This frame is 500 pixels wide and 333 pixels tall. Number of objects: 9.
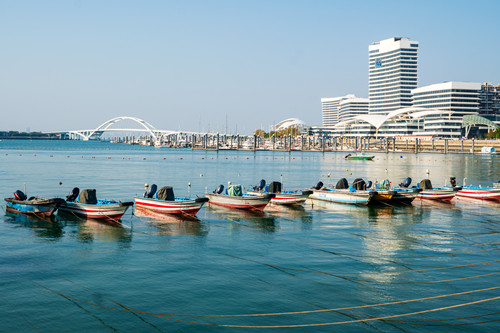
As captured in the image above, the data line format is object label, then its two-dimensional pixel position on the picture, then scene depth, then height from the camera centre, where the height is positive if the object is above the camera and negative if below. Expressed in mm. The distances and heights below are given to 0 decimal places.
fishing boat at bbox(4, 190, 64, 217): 41469 -5281
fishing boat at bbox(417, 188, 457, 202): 57781 -5158
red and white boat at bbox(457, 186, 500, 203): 59672 -5110
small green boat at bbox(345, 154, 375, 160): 175212 -2001
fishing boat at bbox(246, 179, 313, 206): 51875 -4847
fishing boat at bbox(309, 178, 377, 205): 52531 -4965
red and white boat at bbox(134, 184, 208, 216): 43250 -5080
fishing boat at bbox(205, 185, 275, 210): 47781 -5088
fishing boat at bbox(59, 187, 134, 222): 39969 -5139
